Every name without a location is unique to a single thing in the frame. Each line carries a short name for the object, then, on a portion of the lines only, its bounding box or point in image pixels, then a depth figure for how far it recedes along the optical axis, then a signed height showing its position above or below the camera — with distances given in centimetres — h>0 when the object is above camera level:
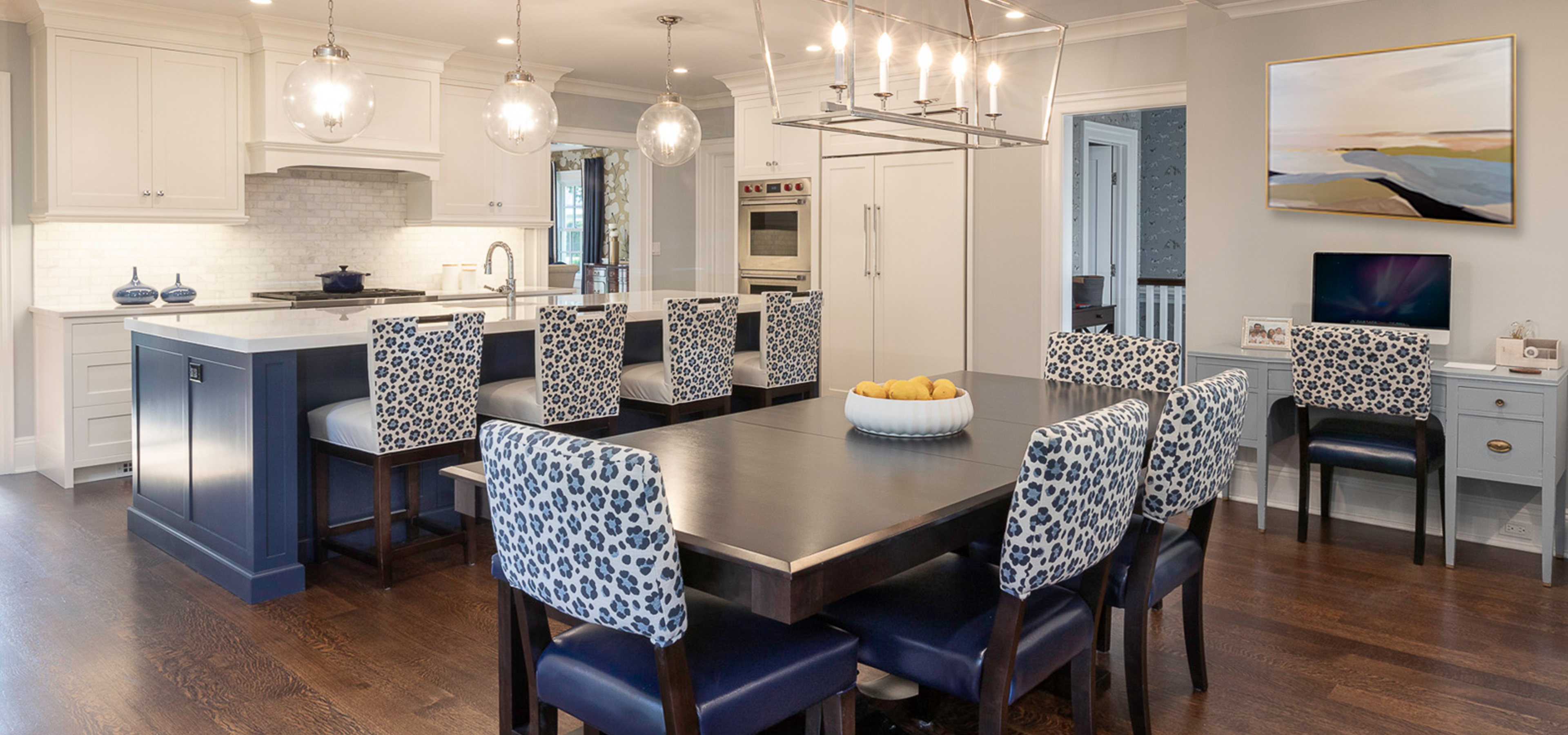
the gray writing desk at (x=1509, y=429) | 368 -38
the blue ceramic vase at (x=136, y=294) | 542 +14
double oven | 708 +60
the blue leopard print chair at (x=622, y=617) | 158 -49
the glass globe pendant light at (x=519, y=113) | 439 +88
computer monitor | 420 +14
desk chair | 387 -29
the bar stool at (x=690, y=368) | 451 -20
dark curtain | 1106 +119
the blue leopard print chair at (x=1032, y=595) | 184 -56
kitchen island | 350 -39
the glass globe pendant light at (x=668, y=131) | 487 +90
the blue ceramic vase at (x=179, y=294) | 559 +14
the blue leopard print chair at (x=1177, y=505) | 231 -42
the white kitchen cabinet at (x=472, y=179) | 676 +96
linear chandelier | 247 +71
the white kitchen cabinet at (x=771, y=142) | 697 +124
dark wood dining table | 166 -33
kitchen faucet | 506 +18
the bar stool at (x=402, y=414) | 352 -33
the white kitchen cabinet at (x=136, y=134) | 521 +98
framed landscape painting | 407 +79
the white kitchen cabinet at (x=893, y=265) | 629 +36
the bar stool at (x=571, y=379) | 394 -22
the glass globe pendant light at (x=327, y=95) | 354 +78
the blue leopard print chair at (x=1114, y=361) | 356 -14
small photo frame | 457 -4
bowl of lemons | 258 -22
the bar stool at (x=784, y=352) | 492 -14
